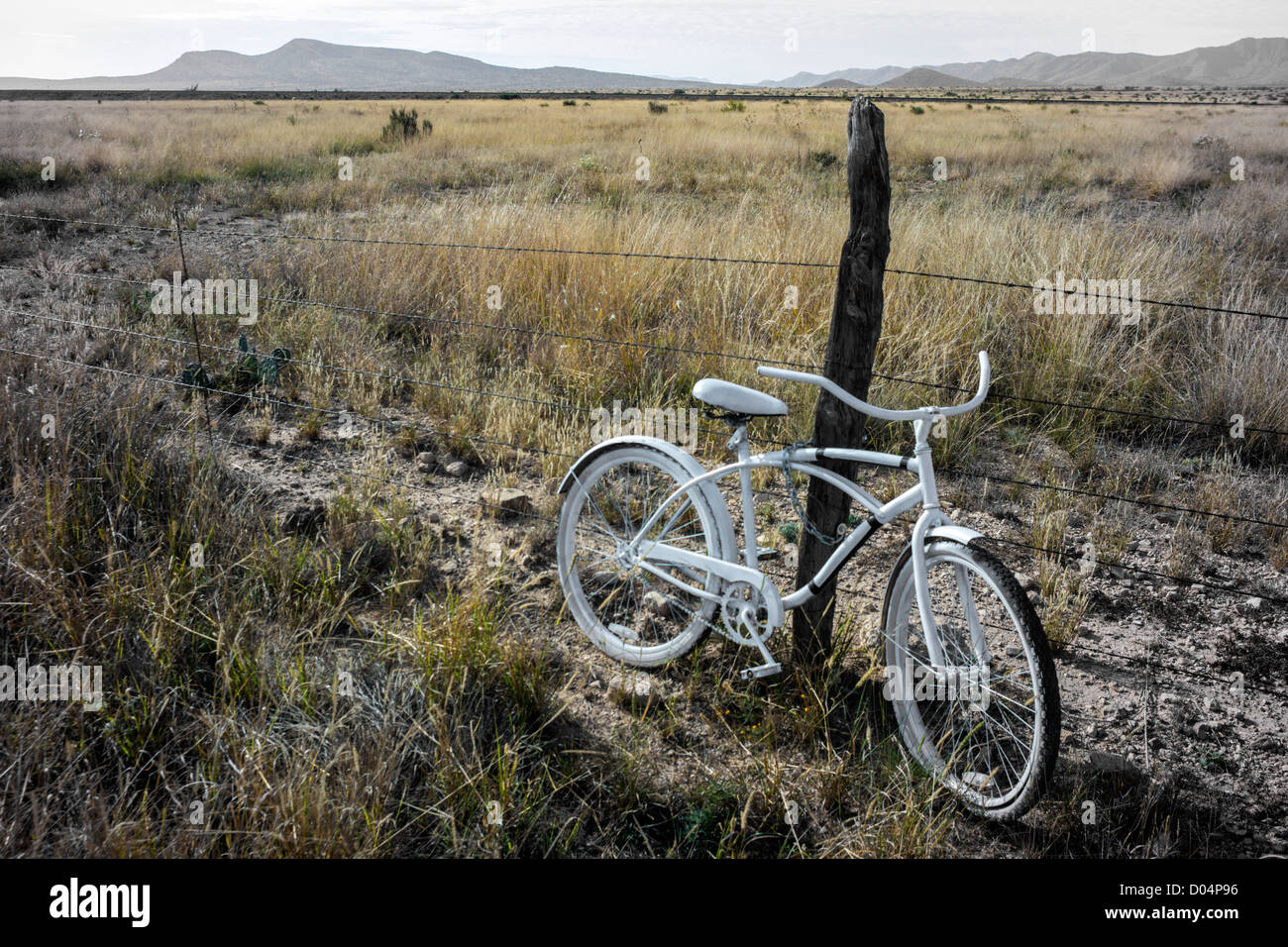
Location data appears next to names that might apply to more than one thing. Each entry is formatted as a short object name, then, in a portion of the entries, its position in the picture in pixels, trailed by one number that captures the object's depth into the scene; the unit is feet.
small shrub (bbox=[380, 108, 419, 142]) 70.74
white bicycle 7.92
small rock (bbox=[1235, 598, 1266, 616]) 11.93
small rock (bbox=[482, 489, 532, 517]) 14.05
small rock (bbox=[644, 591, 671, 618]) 11.61
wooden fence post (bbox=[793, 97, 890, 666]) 8.82
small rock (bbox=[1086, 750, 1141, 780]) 8.91
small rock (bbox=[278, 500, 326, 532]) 13.14
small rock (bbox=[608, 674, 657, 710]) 9.87
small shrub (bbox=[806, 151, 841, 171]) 55.42
